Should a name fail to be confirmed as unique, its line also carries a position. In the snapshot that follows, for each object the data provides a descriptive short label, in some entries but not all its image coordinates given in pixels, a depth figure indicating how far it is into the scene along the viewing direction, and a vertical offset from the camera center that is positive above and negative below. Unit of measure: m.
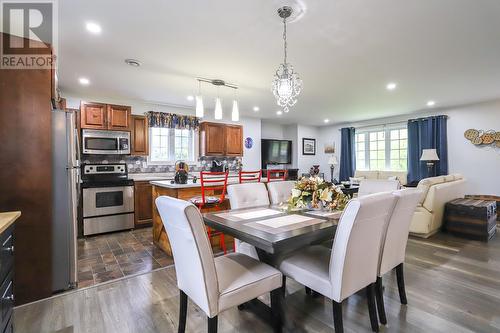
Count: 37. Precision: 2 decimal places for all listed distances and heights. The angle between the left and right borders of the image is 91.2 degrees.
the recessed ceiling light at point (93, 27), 2.15 +1.26
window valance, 5.00 +0.98
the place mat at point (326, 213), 1.93 -0.40
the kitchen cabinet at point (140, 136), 4.69 +0.60
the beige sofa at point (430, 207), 3.68 -0.66
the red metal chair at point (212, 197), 2.98 -0.40
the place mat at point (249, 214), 1.90 -0.40
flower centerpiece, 2.13 -0.26
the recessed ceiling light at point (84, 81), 3.58 +1.29
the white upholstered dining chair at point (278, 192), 2.70 -0.29
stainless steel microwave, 4.20 +0.44
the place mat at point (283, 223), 1.60 -0.41
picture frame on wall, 7.92 +0.63
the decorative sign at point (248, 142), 6.63 +0.63
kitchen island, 3.11 -0.38
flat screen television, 7.07 +0.42
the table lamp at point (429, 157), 5.33 +0.16
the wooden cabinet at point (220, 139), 5.55 +0.62
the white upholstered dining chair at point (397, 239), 1.78 -0.57
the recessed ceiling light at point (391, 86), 3.79 +1.26
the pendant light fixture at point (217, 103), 3.02 +0.79
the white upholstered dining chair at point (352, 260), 1.38 -0.59
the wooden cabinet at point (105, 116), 4.14 +0.89
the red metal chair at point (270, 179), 3.37 -0.18
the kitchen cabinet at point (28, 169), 2.03 -0.01
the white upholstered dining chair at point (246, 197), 2.27 -0.32
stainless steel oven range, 3.93 -0.54
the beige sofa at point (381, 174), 6.14 -0.26
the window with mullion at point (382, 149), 6.44 +0.43
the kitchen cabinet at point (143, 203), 4.38 -0.67
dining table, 1.42 -0.41
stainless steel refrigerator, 2.25 -0.33
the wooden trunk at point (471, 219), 3.61 -0.84
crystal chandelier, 2.32 +0.79
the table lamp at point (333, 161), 7.32 +0.12
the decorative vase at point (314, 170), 7.64 -0.15
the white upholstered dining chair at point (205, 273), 1.28 -0.67
